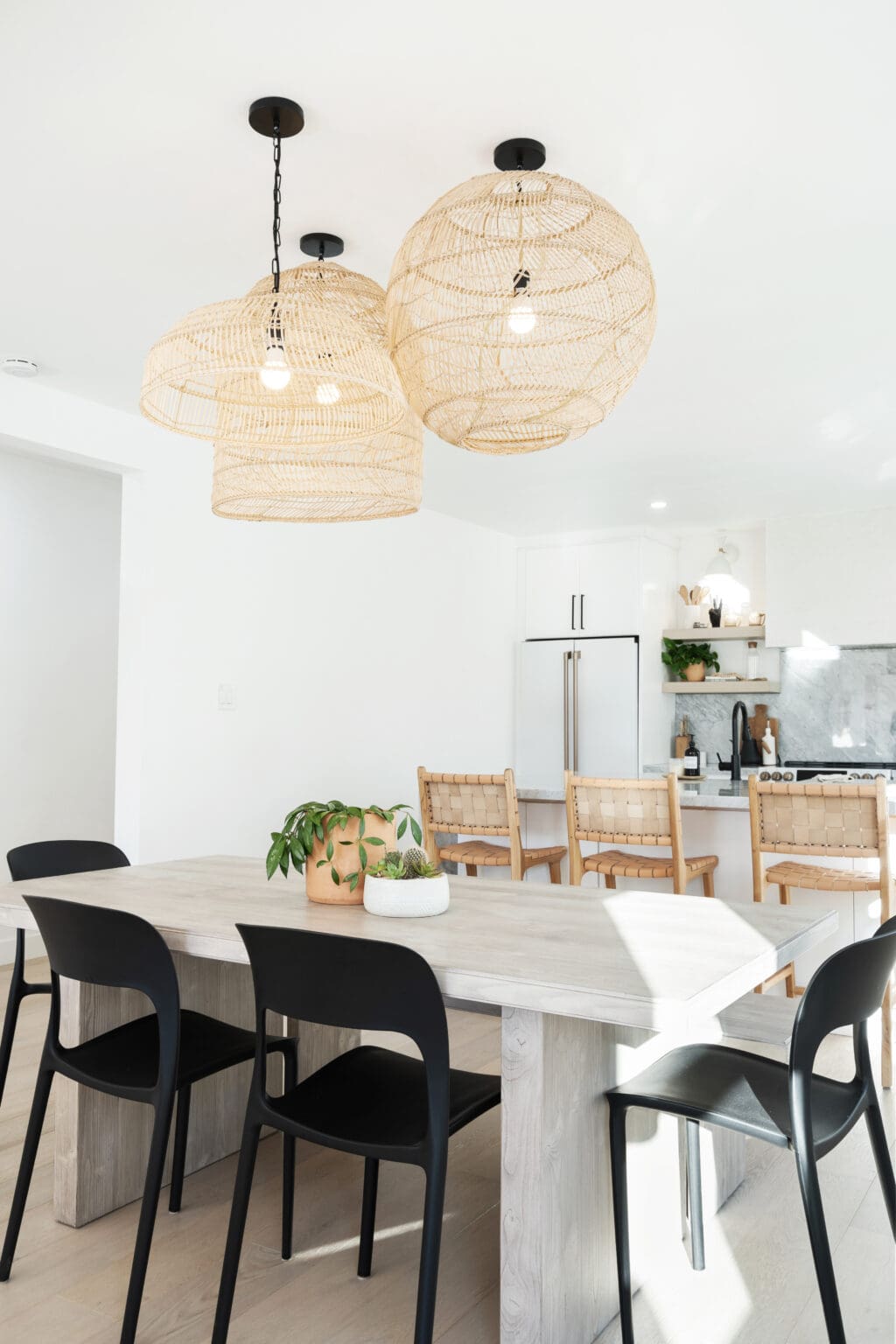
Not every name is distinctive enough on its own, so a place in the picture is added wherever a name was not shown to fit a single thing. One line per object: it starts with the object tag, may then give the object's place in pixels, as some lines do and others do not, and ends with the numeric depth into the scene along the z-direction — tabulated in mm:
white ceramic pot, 2084
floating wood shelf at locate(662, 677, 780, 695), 5977
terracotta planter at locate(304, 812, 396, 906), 2250
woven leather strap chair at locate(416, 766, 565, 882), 3738
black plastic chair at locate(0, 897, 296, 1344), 1797
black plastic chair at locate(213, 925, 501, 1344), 1537
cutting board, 6035
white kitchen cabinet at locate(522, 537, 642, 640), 6070
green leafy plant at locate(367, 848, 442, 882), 2127
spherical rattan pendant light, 1756
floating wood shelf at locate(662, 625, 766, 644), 5953
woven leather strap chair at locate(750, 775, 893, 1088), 3160
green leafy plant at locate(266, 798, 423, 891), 2248
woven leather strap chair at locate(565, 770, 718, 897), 3467
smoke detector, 3447
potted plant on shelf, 6195
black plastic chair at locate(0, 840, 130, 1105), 2533
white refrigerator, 5992
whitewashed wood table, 1586
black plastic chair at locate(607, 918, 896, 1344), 1537
